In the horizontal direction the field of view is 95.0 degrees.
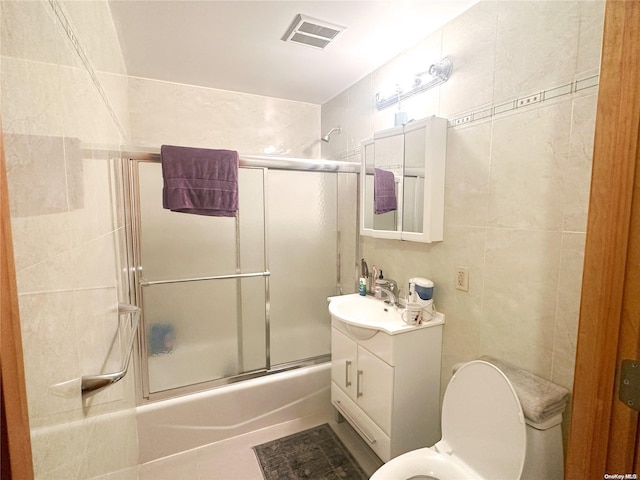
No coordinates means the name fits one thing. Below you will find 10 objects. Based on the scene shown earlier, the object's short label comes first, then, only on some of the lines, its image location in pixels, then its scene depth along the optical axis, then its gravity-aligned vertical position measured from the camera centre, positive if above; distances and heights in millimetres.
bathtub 1814 -1341
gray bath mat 1700 -1515
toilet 1032 -851
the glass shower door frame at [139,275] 1760 -415
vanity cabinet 1500 -939
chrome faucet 1886 -540
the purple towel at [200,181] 1695 +193
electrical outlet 1496 -333
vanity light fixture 1556 +760
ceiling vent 1582 +1032
